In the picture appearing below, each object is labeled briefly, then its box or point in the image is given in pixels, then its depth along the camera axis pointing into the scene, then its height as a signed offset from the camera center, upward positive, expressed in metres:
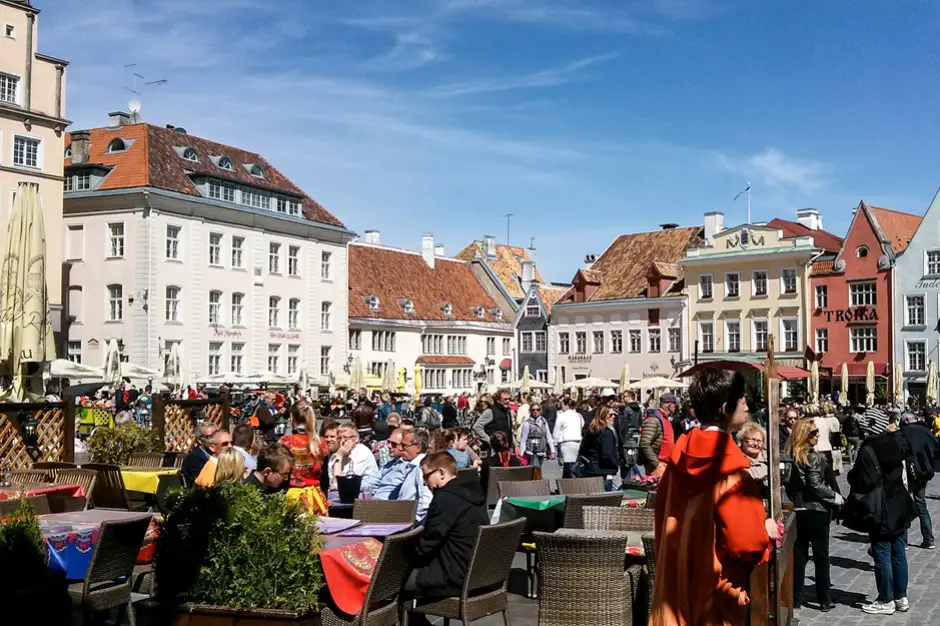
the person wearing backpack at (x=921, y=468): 12.91 -0.87
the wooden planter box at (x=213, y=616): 5.83 -1.18
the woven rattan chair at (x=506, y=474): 13.27 -0.98
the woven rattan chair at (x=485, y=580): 7.30 -1.25
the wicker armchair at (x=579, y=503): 9.63 -0.97
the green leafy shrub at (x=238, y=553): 5.94 -0.86
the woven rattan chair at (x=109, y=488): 10.81 -0.93
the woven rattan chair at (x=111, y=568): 7.12 -1.14
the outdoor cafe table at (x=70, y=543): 7.25 -0.99
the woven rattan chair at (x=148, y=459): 13.69 -0.82
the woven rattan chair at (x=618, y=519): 8.66 -0.98
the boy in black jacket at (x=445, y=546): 7.34 -1.01
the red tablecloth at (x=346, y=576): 6.55 -1.08
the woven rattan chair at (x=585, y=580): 7.14 -1.20
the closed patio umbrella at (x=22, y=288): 15.19 +1.40
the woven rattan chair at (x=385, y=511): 9.06 -0.96
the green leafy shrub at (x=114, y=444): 13.98 -0.65
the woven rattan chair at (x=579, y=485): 11.65 -0.97
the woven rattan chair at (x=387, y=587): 6.52 -1.17
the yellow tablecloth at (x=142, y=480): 12.59 -0.99
